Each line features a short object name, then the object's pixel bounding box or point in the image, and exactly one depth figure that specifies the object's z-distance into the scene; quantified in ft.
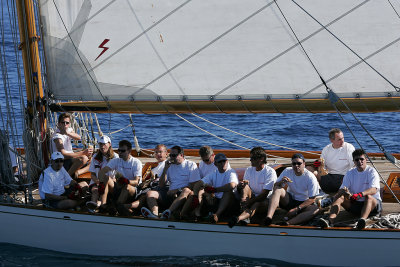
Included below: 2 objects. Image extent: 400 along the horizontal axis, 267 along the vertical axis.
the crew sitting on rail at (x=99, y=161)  53.01
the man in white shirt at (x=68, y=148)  56.59
